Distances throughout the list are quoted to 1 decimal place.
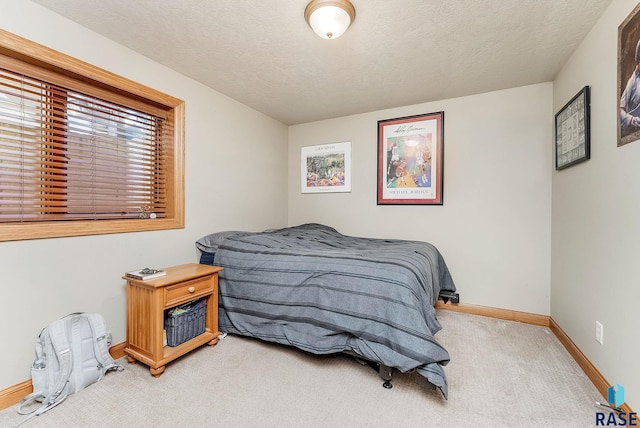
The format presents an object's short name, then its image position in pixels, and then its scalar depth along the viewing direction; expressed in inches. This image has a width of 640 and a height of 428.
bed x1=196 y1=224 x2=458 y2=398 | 63.0
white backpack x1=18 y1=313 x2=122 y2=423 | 60.0
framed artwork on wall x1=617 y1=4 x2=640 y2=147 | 53.3
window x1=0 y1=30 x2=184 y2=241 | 63.0
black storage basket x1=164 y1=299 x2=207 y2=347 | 76.9
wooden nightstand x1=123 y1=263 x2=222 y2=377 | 69.1
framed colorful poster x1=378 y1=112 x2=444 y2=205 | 119.7
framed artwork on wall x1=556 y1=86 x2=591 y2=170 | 73.2
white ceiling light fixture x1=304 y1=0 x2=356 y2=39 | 61.3
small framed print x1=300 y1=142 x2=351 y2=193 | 140.3
